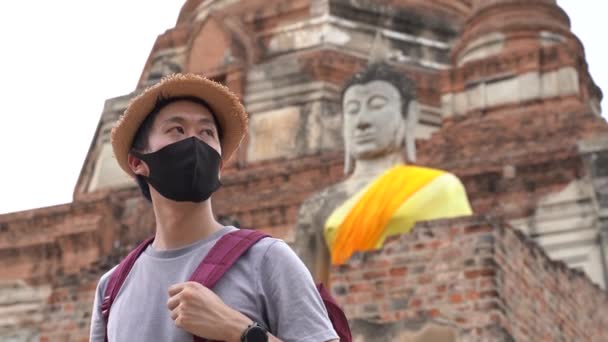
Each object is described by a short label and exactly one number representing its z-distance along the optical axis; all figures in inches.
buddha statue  286.7
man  83.5
